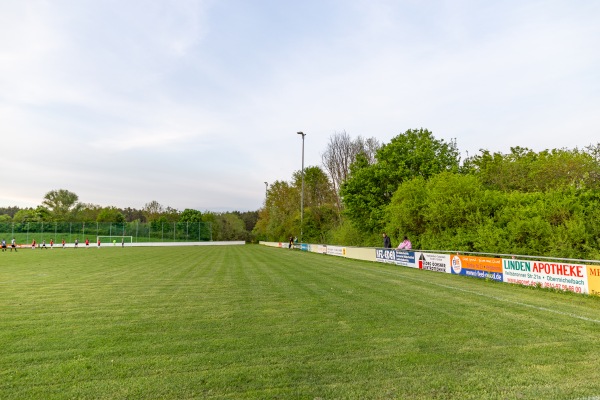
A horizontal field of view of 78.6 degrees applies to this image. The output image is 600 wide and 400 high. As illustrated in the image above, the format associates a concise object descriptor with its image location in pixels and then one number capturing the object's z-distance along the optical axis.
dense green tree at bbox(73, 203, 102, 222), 93.79
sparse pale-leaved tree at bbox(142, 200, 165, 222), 117.09
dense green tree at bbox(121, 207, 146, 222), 131.19
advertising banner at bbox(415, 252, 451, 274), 17.06
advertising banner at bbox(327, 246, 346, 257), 31.54
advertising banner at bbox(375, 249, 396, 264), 22.34
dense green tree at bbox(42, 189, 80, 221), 93.27
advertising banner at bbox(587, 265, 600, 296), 9.77
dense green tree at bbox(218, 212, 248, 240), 83.94
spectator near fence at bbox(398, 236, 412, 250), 21.30
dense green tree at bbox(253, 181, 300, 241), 65.56
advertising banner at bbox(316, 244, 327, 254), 36.49
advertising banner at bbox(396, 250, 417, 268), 20.11
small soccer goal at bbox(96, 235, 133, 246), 59.35
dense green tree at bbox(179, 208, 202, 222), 98.61
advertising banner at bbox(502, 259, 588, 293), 10.38
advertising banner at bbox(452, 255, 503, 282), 13.60
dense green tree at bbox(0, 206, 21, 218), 130.07
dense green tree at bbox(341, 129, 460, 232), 31.34
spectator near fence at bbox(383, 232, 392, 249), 23.97
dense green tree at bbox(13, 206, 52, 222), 86.75
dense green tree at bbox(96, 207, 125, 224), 93.75
